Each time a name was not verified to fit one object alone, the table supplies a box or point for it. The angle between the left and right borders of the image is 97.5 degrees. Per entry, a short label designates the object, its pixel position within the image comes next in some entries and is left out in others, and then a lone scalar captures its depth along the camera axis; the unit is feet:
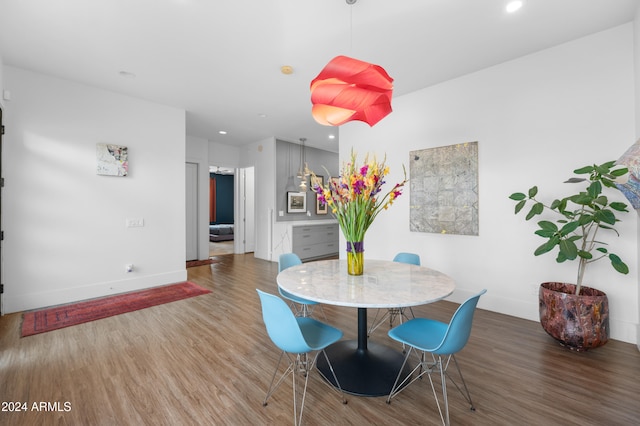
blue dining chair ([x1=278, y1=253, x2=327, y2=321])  9.44
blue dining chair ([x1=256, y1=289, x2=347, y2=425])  5.18
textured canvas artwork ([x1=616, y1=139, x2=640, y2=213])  6.13
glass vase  7.25
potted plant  7.88
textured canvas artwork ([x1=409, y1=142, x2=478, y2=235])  11.68
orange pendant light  5.19
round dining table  5.55
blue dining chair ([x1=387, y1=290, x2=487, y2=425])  5.11
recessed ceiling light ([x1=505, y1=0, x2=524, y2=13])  7.69
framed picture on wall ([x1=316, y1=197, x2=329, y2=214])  25.07
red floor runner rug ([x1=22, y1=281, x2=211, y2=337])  10.10
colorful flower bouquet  6.81
